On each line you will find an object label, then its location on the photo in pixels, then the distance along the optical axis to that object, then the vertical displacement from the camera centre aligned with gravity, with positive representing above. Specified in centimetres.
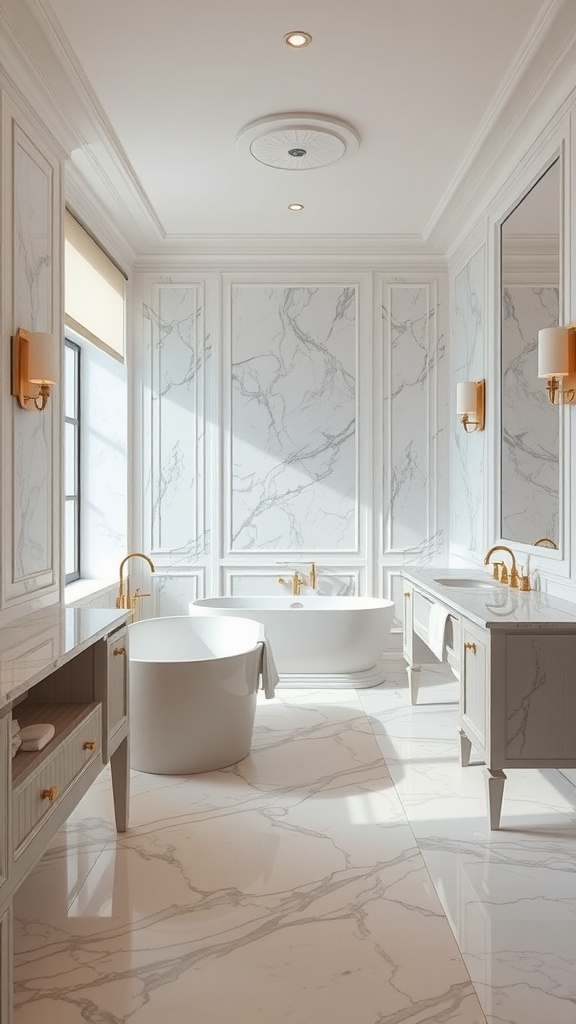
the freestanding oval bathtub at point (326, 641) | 467 -70
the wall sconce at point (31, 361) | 289 +54
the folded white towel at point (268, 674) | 354 -67
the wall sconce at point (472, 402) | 443 +62
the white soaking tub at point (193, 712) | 322 -77
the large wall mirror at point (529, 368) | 332 +67
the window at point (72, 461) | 500 +34
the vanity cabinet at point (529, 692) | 259 -55
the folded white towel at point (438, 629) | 337 -46
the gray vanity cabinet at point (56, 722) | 161 -55
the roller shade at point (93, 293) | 405 +121
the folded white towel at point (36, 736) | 192 -51
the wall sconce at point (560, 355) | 305 +60
